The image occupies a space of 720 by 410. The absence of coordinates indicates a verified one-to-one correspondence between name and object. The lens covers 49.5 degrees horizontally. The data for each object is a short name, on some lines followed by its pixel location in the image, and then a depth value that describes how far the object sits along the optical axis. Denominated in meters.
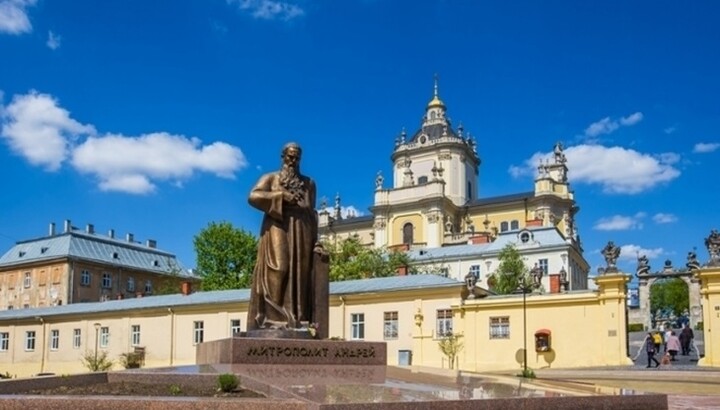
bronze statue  11.44
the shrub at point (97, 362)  38.37
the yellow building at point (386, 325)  31.94
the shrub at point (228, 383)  8.09
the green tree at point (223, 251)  60.91
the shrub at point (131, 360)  40.67
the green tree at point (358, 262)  54.06
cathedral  69.75
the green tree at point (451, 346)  34.09
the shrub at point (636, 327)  61.31
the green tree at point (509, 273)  58.16
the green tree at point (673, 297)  96.38
